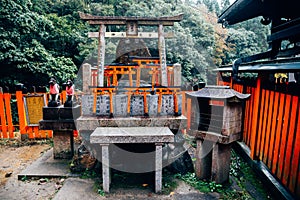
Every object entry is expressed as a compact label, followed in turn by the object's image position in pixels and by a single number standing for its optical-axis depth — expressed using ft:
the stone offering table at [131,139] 15.05
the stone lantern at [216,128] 15.58
